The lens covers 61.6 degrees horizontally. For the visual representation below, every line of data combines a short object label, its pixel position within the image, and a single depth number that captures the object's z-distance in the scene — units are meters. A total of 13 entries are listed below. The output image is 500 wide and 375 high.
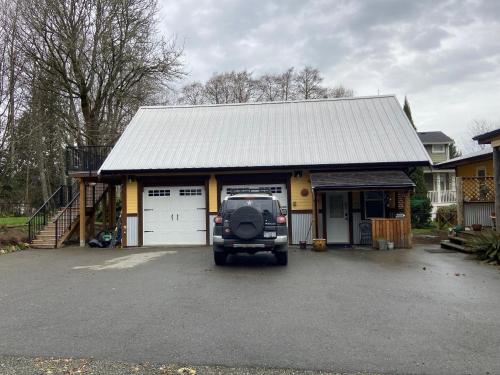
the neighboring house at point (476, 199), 15.99
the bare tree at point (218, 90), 43.97
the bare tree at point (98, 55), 23.25
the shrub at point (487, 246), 11.09
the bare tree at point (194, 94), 43.94
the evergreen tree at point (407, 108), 27.77
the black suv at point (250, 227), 10.23
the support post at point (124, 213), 16.80
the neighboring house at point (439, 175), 30.06
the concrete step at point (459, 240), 13.75
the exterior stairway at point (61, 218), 17.09
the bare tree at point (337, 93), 43.50
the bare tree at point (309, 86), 42.67
